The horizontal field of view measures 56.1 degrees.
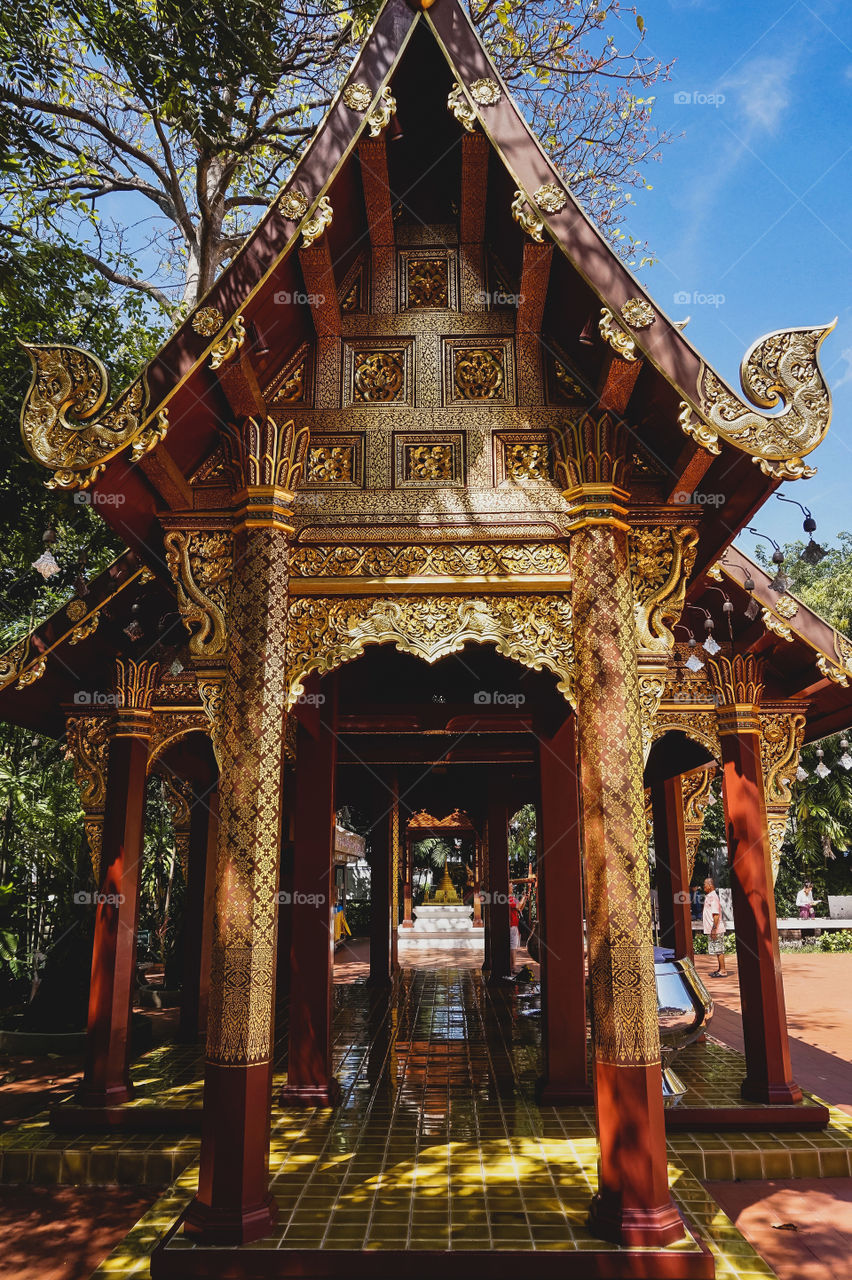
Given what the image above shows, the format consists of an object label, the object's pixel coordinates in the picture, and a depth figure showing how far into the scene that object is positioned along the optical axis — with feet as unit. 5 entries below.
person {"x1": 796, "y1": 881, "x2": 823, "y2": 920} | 74.28
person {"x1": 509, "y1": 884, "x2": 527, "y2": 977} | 55.93
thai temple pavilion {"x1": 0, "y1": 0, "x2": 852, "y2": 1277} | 12.56
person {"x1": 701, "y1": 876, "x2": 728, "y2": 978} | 50.29
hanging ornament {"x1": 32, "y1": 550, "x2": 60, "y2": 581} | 19.42
